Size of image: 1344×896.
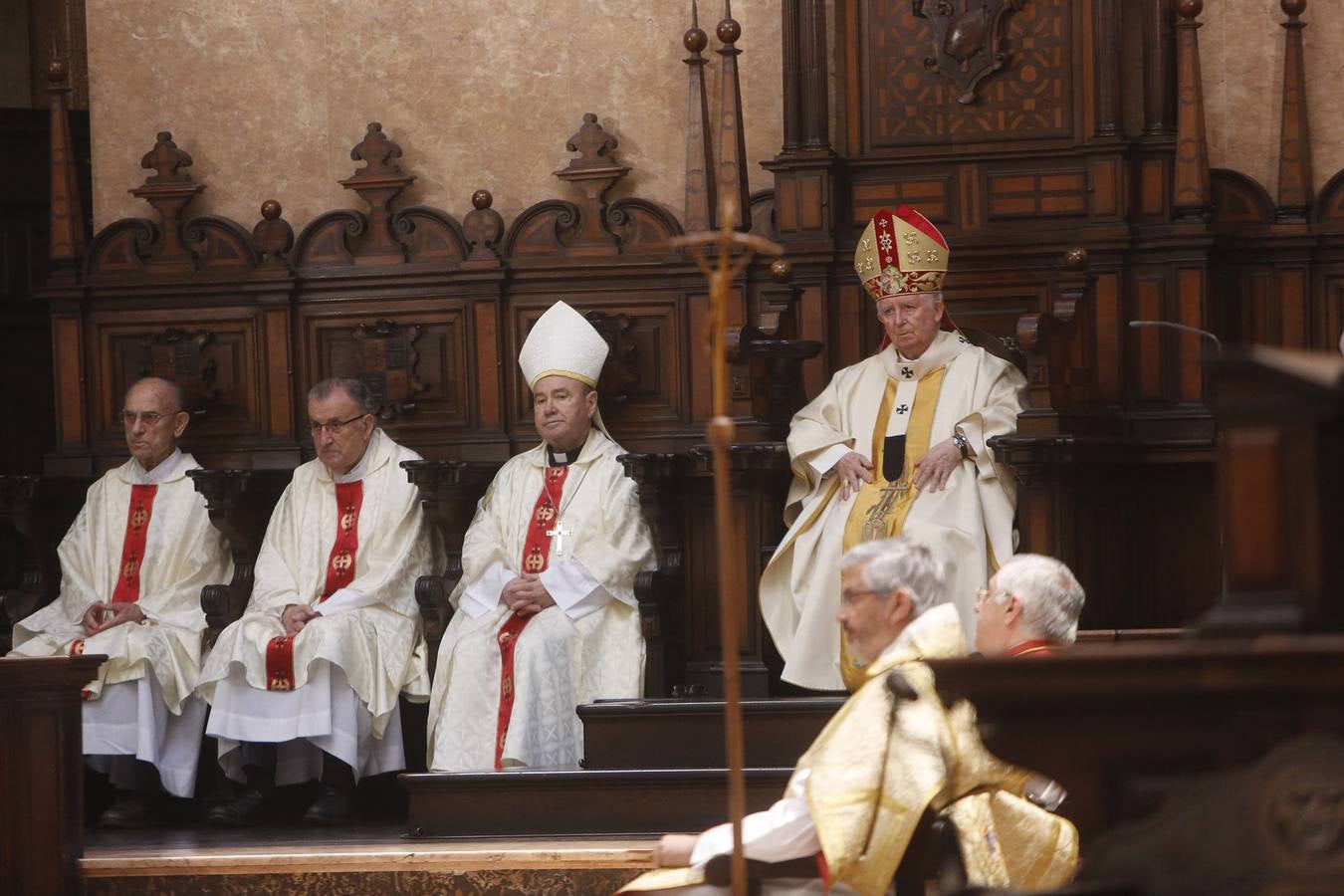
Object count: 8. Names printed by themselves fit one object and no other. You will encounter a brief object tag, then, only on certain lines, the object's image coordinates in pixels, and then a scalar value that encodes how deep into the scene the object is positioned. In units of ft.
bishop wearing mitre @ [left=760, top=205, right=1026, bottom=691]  46.52
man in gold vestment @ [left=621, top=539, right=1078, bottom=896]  28.09
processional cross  25.62
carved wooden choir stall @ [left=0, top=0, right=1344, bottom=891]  47.83
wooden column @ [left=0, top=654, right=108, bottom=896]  40.75
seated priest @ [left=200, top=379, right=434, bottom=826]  48.29
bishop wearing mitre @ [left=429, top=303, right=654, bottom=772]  48.26
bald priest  49.62
